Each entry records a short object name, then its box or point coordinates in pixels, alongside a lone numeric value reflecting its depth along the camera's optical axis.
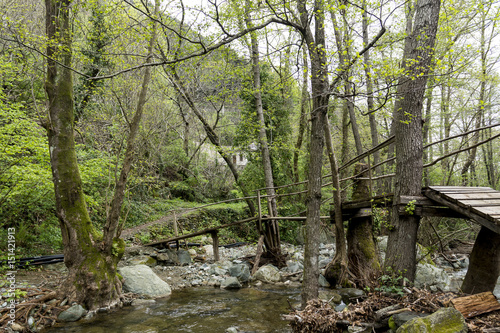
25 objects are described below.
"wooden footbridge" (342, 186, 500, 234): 4.40
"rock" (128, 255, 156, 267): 9.48
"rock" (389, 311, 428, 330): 4.21
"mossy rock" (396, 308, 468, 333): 3.59
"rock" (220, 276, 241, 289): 8.38
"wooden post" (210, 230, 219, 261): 10.82
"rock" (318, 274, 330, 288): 7.77
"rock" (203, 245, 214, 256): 12.45
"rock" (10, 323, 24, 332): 4.99
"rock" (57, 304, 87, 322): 5.64
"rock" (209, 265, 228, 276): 9.59
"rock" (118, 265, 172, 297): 7.45
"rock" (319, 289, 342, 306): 6.24
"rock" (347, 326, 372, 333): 4.58
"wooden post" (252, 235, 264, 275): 9.68
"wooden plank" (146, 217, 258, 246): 10.18
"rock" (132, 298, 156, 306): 6.88
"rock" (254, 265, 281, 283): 8.84
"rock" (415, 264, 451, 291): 7.50
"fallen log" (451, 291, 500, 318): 4.04
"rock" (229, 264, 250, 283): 8.98
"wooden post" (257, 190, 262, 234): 10.03
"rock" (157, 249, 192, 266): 10.41
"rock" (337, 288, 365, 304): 6.55
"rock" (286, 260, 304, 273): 9.58
